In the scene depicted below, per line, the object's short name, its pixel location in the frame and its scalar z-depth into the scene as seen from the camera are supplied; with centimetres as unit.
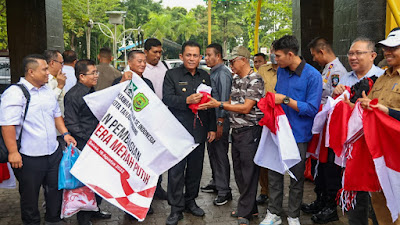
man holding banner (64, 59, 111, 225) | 459
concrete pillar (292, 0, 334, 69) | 952
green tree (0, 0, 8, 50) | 1178
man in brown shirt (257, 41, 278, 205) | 564
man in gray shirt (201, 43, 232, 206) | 550
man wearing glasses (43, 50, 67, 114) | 547
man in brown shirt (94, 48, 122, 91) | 678
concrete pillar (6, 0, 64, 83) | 877
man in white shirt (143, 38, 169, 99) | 609
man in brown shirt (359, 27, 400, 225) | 339
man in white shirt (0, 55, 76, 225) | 400
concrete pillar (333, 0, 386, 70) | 561
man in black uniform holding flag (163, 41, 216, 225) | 481
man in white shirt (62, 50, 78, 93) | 657
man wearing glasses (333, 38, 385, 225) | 392
